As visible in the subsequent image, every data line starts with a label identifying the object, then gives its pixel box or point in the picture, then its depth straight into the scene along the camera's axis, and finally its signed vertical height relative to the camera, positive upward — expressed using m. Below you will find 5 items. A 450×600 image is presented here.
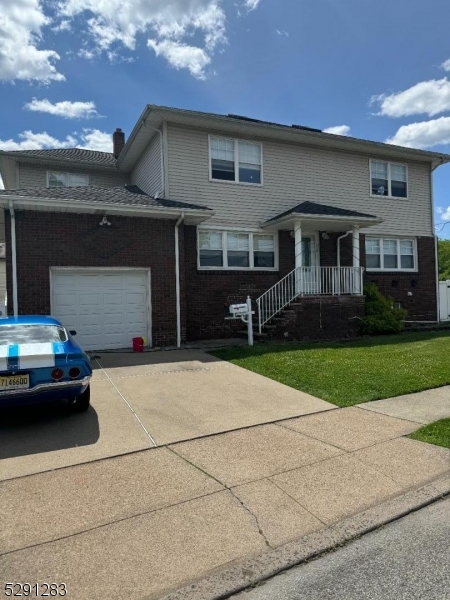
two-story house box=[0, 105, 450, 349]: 10.67 +2.25
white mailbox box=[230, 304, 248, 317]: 11.52 -0.18
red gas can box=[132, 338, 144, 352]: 10.78 -1.04
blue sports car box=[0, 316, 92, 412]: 4.93 -0.77
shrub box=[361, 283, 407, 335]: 13.53 -0.52
